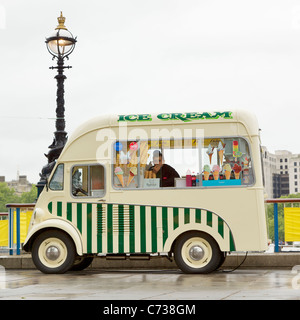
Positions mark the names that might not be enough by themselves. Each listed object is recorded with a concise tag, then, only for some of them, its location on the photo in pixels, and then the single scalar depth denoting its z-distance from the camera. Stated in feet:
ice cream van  41.91
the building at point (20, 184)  626.60
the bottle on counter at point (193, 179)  42.60
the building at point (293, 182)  653.71
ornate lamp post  53.26
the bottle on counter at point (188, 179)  42.65
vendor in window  42.98
